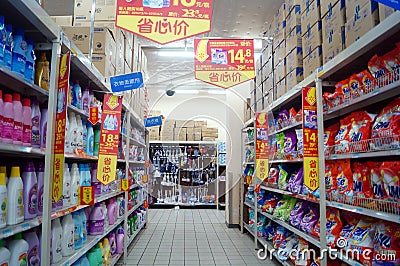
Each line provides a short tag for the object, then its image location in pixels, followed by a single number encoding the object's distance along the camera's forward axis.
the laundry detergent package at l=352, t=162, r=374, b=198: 1.96
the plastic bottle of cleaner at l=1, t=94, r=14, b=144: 1.42
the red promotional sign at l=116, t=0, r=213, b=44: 2.88
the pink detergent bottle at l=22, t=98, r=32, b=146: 1.59
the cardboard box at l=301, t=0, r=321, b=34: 2.66
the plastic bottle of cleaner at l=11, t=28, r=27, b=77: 1.50
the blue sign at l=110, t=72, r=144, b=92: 2.79
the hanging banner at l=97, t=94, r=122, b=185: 2.67
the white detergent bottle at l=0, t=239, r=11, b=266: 1.39
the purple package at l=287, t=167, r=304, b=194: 3.09
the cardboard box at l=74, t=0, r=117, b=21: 3.17
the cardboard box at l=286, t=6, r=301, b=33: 3.13
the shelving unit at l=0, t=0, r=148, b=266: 1.47
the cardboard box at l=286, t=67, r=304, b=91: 3.06
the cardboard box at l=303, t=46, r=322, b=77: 2.62
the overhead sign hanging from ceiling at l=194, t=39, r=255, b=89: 4.59
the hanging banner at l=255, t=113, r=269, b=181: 4.25
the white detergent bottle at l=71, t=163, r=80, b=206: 2.31
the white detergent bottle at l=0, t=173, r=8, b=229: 1.39
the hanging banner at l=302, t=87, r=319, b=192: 2.48
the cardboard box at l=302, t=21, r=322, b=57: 2.62
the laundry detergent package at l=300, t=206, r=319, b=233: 2.76
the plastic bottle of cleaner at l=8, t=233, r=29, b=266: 1.50
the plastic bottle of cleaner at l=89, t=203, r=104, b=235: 2.85
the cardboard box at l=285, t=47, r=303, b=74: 3.06
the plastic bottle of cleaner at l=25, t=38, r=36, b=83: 1.62
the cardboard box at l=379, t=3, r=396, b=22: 1.70
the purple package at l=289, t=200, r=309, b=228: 3.04
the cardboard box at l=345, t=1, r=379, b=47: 1.87
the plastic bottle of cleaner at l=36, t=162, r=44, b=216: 1.75
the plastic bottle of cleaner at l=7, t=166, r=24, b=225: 1.48
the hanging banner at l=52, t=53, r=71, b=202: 1.72
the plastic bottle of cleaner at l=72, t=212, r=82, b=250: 2.36
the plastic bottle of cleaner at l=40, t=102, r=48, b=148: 1.76
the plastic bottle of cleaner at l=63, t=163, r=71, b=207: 2.16
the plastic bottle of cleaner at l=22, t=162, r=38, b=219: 1.63
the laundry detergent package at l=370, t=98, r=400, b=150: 1.69
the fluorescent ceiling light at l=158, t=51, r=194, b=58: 6.56
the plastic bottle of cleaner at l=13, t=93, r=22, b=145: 1.51
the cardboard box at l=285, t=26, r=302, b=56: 3.08
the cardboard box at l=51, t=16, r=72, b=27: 3.11
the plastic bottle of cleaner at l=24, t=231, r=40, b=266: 1.67
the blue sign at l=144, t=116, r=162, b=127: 5.11
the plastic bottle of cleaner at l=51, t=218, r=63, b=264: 1.97
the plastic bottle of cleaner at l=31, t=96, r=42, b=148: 1.71
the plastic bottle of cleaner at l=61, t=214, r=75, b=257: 2.14
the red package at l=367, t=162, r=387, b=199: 1.80
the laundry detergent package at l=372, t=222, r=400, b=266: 1.67
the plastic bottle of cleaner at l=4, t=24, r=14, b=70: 1.43
